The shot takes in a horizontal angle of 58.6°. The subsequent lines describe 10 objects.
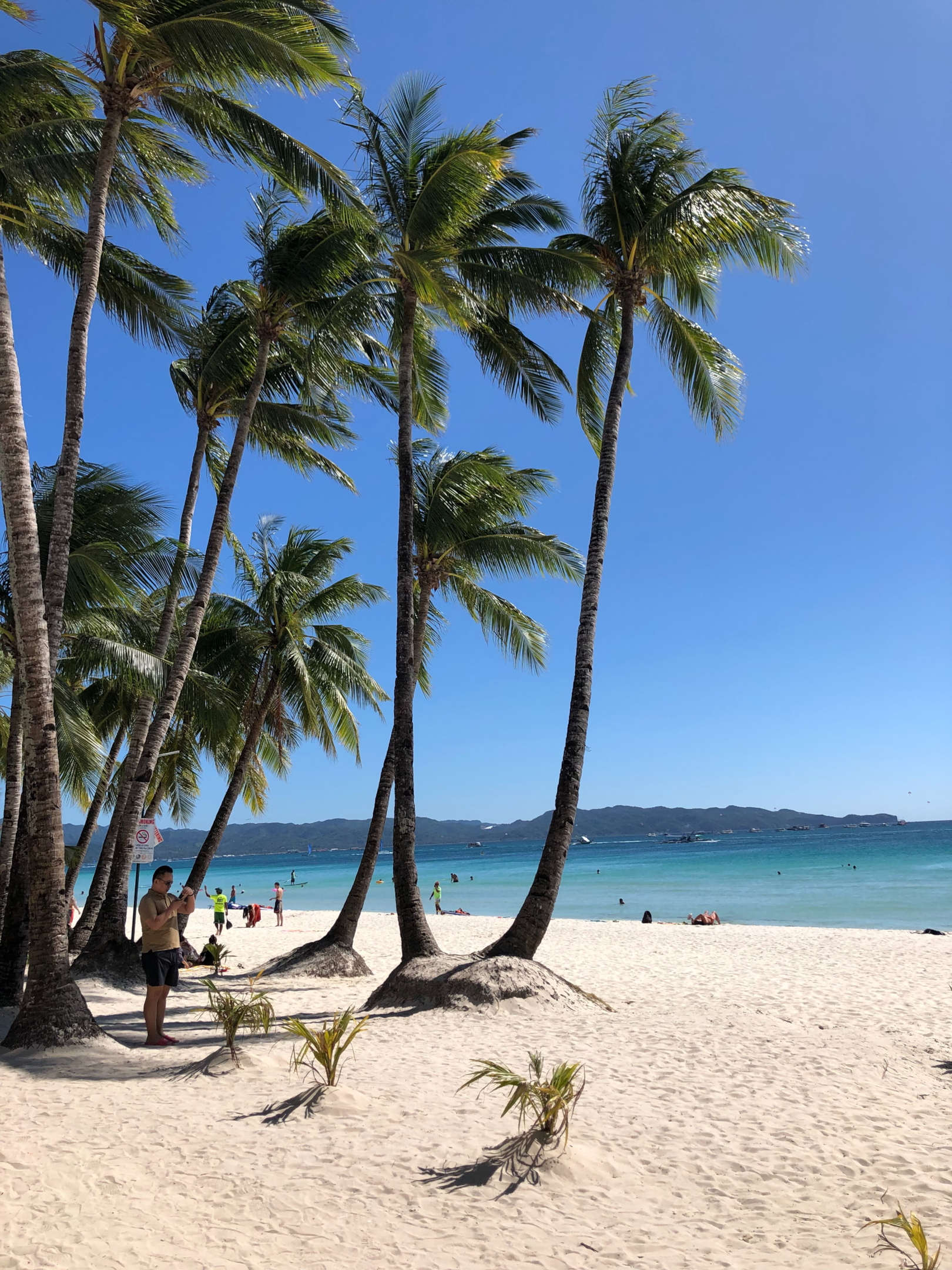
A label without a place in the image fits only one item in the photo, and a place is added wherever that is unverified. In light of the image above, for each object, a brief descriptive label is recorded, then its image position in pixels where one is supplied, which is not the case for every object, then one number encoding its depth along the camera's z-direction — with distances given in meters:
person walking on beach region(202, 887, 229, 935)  20.98
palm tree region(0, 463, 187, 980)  11.77
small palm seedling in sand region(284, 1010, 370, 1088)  5.40
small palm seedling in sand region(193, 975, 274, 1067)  6.10
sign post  11.82
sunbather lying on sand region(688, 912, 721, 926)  26.62
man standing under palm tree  7.04
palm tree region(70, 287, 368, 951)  12.57
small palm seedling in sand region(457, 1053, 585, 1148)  4.62
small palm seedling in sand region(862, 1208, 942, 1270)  3.25
